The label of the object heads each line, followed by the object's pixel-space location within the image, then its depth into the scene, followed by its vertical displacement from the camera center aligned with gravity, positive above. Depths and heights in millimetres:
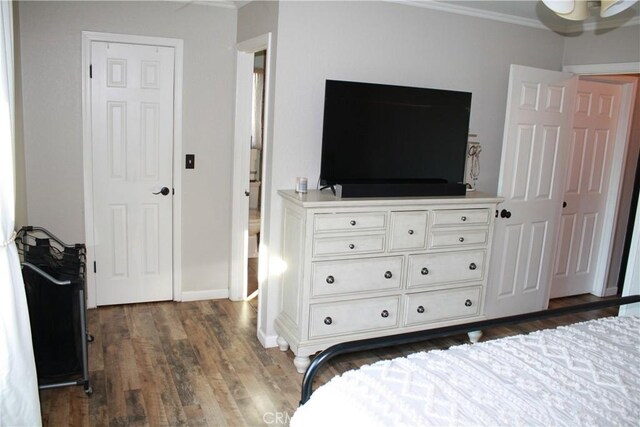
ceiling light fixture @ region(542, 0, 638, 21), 1835 +513
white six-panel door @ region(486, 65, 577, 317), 3916 -286
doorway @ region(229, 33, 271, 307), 3643 -320
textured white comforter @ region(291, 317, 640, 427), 1541 -764
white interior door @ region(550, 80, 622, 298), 4586 -317
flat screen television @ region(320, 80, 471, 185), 3338 +41
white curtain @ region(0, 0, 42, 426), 2189 -782
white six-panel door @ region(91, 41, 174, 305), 3867 -322
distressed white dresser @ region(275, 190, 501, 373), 3158 -787
